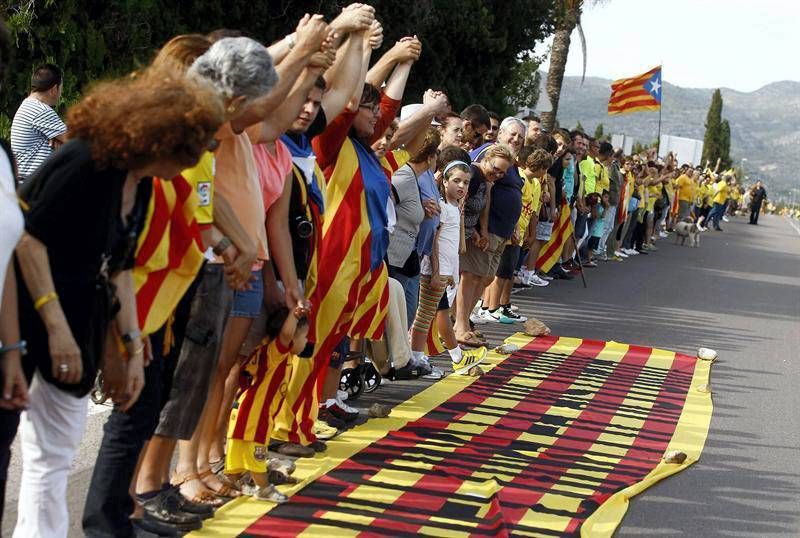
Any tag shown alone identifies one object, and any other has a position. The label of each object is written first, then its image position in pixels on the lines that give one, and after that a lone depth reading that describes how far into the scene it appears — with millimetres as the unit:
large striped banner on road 5762
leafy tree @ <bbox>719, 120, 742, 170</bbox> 114669
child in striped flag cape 5902
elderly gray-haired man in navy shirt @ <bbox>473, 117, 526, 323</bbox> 11594
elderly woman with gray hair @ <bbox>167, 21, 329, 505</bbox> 4770
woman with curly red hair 3820
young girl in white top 9641
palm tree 29297
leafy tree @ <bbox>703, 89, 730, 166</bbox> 114000
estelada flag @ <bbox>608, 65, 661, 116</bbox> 32094
